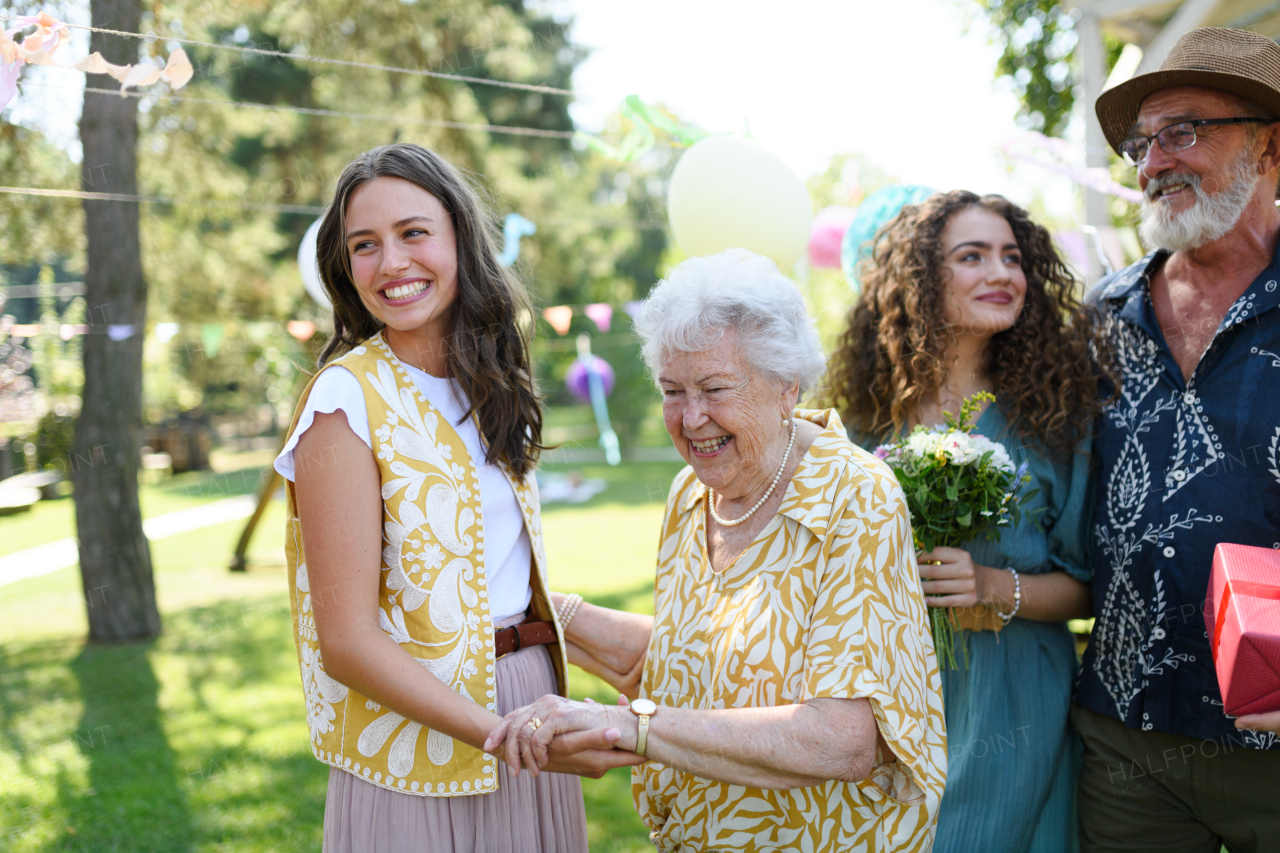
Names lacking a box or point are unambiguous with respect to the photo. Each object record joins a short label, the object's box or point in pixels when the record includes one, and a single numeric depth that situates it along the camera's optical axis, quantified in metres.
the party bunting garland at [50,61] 2.64
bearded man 2.31
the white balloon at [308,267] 6.00
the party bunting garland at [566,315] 10.92
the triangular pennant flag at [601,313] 12.79
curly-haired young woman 2.54
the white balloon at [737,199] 4.30
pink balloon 7.52
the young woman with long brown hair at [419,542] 1.84
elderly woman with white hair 1.80
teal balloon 4.09
